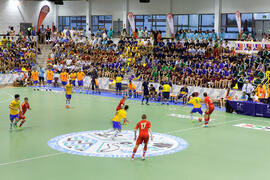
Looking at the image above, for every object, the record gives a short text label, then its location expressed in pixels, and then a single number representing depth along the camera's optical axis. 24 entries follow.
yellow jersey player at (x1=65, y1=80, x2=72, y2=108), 26.72
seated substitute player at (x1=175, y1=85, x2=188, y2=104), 30.10
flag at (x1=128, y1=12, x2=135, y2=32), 44.09
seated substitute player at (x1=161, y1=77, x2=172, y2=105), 29.43
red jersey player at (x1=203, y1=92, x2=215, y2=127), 21.08
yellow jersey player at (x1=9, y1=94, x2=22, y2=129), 19.20
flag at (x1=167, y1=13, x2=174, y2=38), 42.01
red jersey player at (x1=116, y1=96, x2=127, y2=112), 19.11
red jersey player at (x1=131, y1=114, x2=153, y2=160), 14.32
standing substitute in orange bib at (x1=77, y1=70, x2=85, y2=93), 37.00
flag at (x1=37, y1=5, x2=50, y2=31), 43.50
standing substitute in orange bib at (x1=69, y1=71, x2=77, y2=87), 37.16
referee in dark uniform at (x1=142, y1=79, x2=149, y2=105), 29.34
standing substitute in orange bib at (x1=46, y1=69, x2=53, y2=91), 36.94
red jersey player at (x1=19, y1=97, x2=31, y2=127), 20.02
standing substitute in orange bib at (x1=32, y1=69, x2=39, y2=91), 36.59
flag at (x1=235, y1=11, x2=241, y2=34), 37.38
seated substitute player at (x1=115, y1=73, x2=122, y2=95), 34.88
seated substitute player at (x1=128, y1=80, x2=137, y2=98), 32.77
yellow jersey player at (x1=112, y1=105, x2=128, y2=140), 17.23
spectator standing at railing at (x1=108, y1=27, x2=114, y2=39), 48.16
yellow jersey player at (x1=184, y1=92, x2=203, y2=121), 22.36
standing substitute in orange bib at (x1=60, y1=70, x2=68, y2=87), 36.16
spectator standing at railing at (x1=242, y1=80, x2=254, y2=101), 27.91
